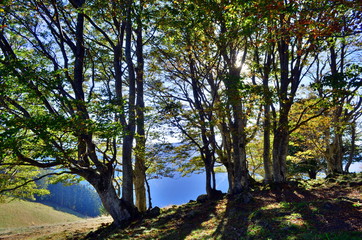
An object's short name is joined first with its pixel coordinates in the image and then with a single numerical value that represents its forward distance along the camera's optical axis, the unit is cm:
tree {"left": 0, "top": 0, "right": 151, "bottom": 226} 641
